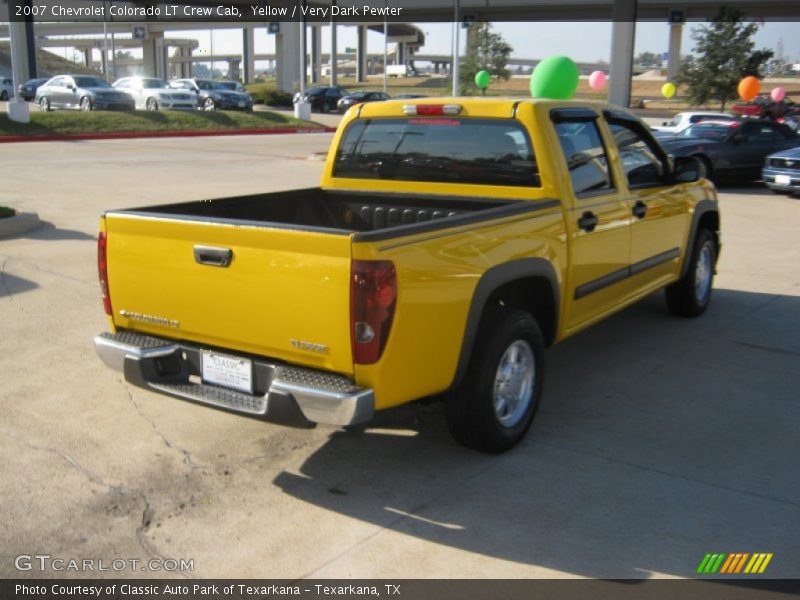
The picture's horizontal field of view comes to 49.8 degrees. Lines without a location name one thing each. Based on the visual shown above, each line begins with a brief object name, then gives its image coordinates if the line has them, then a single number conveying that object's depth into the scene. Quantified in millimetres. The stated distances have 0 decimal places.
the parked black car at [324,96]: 48000
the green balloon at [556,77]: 14430
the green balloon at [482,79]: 30594
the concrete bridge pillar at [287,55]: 53562
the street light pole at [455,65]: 33031
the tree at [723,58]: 34750
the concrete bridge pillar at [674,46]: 70938
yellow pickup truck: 3760
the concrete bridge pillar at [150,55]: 74062
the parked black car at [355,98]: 42656
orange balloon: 28516
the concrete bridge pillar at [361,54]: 93425
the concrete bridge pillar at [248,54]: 90125
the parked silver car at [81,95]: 32250
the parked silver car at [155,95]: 36719
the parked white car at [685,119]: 19347
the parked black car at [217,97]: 40219
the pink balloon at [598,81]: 25969
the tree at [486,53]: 50312
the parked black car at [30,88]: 41688
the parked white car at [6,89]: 46844
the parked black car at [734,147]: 17500
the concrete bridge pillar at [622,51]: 47844
